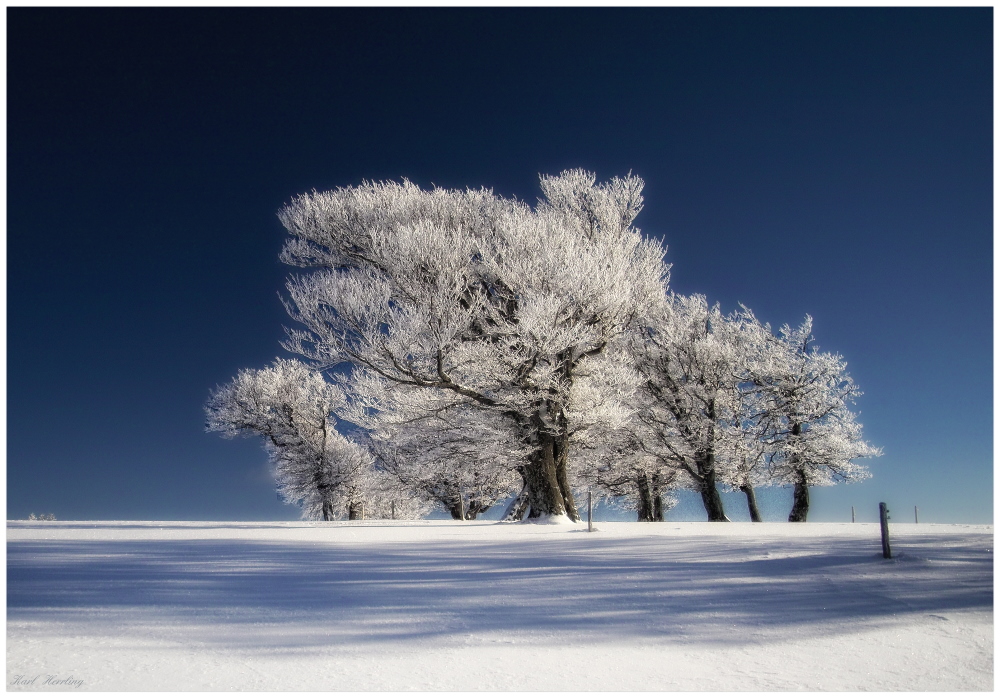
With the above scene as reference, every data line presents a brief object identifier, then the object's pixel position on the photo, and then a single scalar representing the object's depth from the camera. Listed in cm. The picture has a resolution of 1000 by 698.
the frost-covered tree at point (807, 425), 2320
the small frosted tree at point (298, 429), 3122
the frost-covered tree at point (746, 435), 2325
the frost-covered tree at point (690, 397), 2372
